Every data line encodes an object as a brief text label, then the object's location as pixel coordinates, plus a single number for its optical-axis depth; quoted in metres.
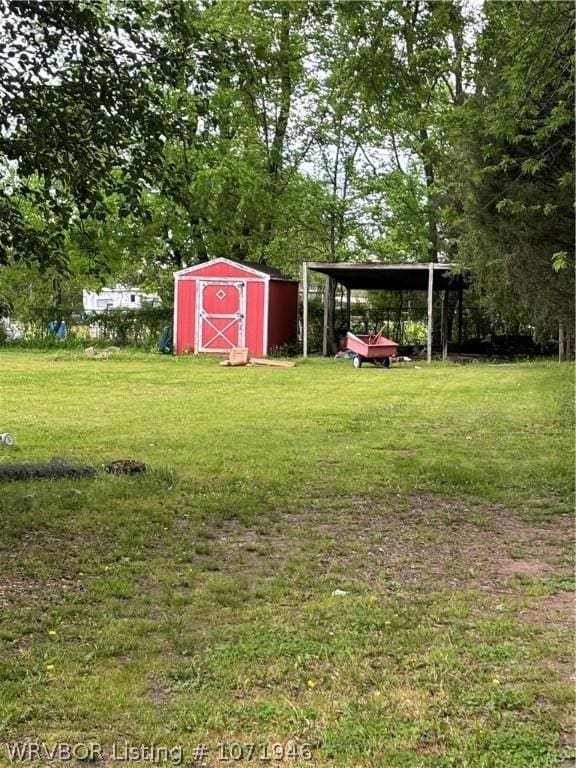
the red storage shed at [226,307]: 20.73
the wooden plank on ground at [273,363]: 17.75
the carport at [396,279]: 18.86
